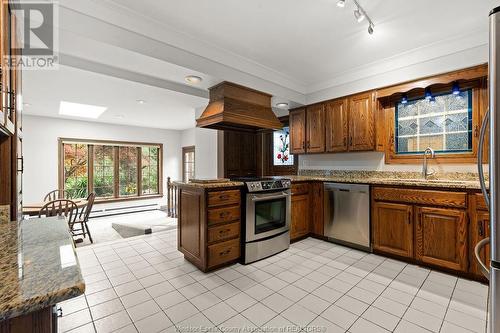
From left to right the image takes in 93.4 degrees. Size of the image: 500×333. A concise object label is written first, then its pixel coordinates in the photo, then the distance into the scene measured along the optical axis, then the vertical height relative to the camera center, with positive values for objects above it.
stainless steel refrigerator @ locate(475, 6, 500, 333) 0.95 -0.02
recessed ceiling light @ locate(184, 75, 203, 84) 2.86 +1.09
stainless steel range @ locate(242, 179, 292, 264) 2.83 -0.68
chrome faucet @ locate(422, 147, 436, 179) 3.06 -0.01
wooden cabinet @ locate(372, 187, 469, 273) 2.41 -0.69
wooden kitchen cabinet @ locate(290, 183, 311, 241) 3.50 -0.70
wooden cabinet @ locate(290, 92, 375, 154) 3.43 +0.64
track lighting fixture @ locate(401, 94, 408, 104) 3.29 +0.93
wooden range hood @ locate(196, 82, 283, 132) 3.06 +0.79
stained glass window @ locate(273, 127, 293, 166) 4.80 +0.38
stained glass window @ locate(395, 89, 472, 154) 2.88 +0.54
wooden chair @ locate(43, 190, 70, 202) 5.13 -0.64
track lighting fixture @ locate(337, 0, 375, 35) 1.99 +1.38
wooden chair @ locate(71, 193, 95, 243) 4.20 -0.71
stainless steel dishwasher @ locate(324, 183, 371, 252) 3.09 -0.68
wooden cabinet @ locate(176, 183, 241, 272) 2.56 -0.67
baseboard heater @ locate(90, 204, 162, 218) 6.29 -1.22
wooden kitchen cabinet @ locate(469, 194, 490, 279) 2.26 -0.61
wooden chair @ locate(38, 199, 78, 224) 3.68 -0.66
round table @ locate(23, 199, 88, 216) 3.50 -0.62
